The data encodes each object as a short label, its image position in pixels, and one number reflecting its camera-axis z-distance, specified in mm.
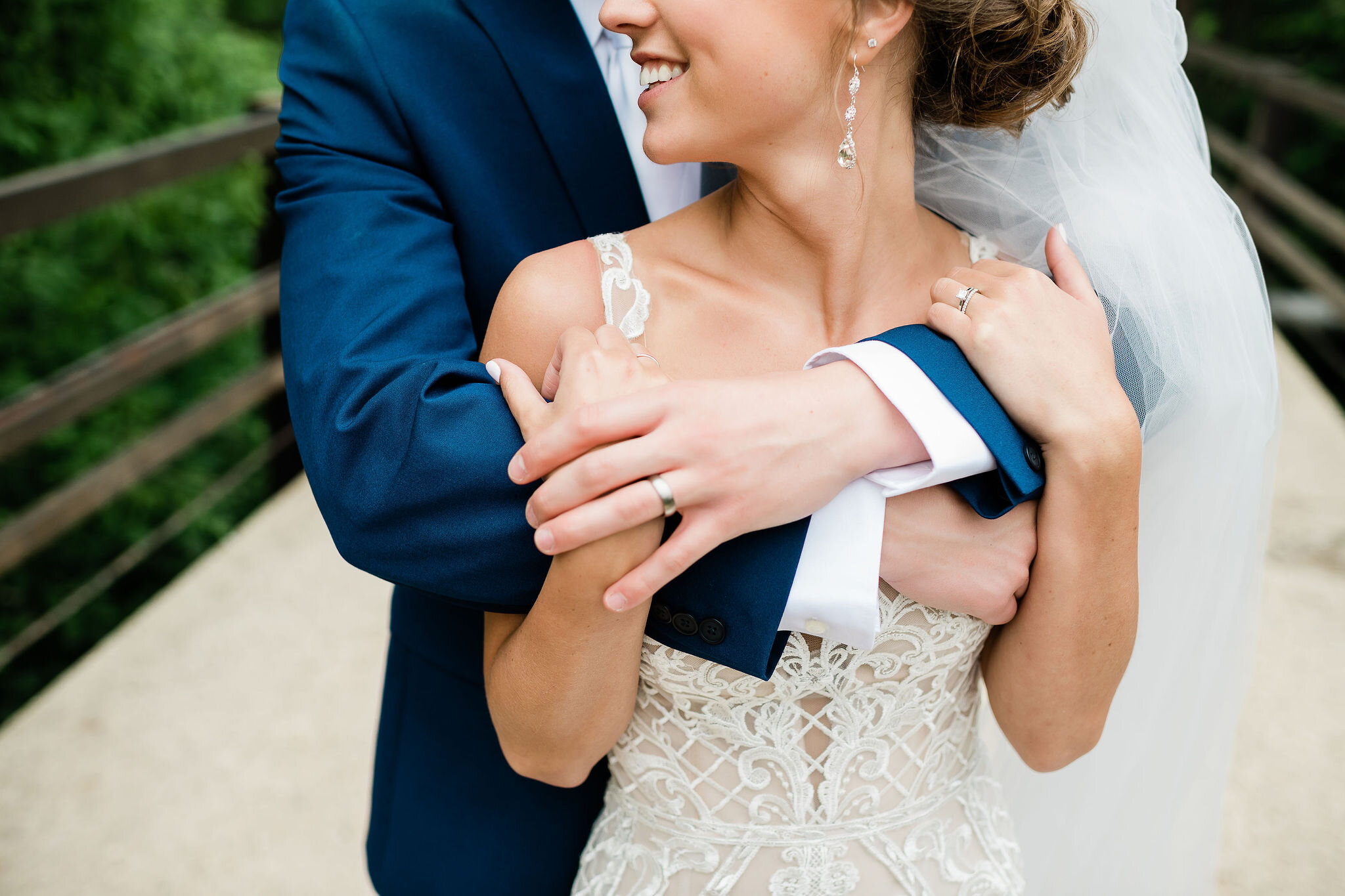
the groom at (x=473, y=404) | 1096
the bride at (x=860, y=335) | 1149
